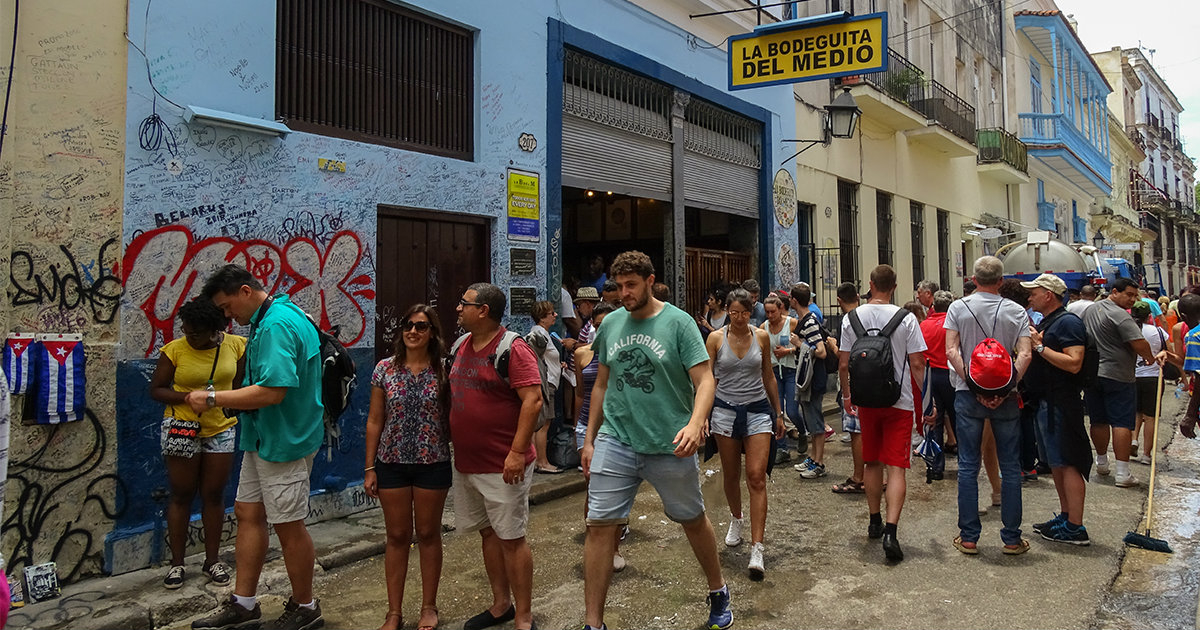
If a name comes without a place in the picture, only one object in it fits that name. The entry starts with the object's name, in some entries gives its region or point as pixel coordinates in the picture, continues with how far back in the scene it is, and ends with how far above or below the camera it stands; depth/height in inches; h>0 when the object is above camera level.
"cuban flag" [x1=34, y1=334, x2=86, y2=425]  170.2 -6.6
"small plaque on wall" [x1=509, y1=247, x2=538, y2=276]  287.6 +31.0
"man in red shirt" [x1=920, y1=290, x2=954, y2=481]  258.4 -13.7
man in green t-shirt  138.5 -15.0
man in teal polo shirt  147.7 -19.7
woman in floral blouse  147.2 -20.7
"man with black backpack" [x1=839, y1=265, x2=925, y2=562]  187.3 -11.0
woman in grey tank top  183.9 -15.9
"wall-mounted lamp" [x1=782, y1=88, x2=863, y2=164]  425.4 +125.5
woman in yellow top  174.2 -16.6
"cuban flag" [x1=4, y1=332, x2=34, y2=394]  166.9 -3.1
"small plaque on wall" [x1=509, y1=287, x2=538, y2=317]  289.0 +16.5
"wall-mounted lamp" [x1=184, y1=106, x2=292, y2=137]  197.9 +60.0
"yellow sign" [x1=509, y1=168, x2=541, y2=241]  287.3 +52.0
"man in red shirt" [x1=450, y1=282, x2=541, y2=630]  143.9 -15.8
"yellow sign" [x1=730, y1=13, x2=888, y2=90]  314.8 +123.3
